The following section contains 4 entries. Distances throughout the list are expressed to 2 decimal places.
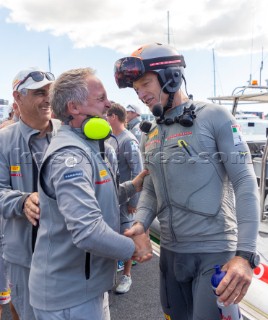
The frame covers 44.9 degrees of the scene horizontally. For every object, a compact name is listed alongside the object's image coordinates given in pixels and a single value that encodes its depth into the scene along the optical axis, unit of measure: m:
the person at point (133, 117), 6.52
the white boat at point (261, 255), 2.71
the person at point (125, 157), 3.88
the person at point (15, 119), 3.88
